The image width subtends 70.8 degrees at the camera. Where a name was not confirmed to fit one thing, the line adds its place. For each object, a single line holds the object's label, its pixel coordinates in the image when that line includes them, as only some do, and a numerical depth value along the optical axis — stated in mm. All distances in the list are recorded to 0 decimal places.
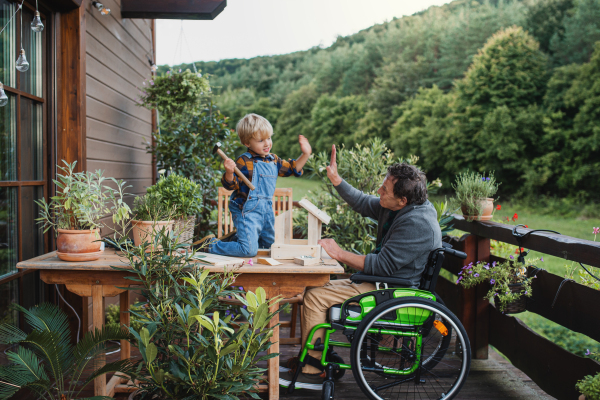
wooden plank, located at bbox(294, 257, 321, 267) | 2025
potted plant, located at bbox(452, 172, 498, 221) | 2709
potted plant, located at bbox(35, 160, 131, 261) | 1924
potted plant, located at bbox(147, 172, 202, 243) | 2232
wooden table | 1966
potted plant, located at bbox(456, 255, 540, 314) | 2217
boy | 2271
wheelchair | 1898
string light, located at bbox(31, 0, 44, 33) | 1881
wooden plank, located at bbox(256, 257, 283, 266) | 2022
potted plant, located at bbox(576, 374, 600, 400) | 1559
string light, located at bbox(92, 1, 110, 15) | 2863
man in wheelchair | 1971
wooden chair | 3000
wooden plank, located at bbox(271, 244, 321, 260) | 2113
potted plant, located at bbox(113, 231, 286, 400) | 1553
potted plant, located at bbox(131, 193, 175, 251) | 1991
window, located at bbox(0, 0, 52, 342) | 2107
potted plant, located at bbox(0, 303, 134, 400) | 1640
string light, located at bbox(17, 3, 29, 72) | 1819
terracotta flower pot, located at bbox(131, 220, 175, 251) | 1993
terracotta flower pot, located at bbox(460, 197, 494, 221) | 2715
